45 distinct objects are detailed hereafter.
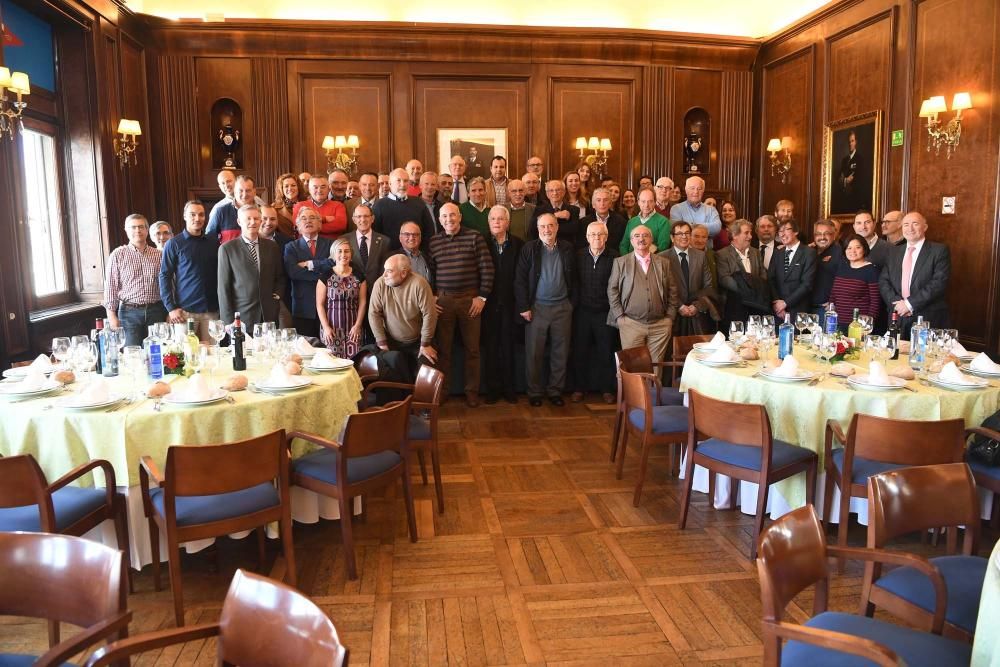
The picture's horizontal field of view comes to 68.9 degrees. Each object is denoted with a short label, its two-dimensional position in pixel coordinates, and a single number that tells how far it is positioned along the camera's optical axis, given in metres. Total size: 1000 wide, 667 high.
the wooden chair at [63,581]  1.73
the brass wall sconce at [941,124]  6.53
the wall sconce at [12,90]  5.20
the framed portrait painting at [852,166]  7.77
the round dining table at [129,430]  3.12
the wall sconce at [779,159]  9.38
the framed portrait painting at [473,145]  9.69
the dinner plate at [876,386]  3.60
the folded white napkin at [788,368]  3.84
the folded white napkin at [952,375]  3.65
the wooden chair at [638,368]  4.83
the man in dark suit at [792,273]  6.45
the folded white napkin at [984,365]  3.88
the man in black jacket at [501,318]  6.68
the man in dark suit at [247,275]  5.45
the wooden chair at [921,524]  2.21
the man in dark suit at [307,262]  5.81
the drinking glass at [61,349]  3.76
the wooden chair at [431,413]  4.11
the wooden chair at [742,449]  3.48
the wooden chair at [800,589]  1.83
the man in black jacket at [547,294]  6.45
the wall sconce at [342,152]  9.44
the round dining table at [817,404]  3.56
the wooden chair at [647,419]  4.20
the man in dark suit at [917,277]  5.89
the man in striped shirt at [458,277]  6.37
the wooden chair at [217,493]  2.77
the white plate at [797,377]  3.80
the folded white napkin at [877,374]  3.62
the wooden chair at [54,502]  2.65
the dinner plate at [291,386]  3.55
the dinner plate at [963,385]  3.61
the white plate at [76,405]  3.15
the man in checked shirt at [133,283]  5.79
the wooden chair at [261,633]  1.51
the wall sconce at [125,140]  7.78
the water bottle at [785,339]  4.32
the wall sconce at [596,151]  9.73
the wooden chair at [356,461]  3.30
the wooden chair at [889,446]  3.10
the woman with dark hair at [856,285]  6.09
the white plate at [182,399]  3.24
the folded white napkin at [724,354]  4.26
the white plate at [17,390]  3.32
